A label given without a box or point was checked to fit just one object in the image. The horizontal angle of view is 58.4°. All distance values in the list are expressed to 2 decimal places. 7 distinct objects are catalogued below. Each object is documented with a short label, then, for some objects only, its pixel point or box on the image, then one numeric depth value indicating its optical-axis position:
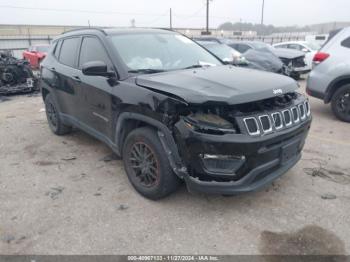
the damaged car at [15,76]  9.86
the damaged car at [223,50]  8.98
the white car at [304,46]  13.34
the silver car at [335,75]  6.04
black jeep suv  2.75
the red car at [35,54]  16.81
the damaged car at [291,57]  11.12
